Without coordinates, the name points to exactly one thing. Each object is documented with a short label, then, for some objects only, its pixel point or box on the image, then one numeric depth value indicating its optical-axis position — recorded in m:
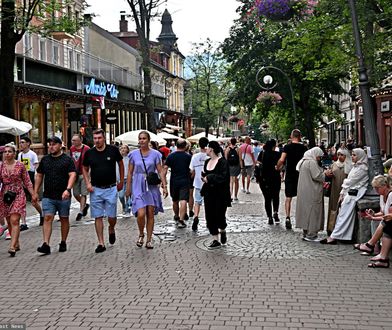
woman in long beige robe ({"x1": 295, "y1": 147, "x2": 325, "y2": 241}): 10.53
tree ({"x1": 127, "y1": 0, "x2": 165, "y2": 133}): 31.05
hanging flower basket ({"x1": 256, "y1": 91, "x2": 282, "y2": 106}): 29.30
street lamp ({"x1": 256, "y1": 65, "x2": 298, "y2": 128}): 29.30
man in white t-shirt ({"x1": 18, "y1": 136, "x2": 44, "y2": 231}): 13.81
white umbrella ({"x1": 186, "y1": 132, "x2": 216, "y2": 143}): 46.06
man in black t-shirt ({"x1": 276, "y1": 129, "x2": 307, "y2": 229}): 12.05
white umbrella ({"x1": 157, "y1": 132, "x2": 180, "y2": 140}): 38.24
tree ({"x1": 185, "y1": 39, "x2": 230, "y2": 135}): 62.34
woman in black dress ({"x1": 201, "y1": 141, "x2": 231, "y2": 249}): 10.15
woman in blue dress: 10.02
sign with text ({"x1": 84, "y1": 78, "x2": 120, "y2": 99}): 32.33
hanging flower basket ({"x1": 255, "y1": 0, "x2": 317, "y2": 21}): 14.96
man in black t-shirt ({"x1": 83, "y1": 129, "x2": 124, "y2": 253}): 9.83
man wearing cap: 9.57
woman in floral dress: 9.84
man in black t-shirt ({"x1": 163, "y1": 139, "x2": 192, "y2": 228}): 12.30
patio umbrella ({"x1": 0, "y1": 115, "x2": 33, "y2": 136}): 15.91
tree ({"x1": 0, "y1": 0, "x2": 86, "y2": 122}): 17.50
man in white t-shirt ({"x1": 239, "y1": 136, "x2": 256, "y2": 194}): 21.25
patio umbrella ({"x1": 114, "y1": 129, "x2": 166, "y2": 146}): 25.23
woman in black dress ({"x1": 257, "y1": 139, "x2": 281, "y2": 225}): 12.73
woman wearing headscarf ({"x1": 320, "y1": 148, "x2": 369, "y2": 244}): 10.01
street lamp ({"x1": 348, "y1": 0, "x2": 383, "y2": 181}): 10.02
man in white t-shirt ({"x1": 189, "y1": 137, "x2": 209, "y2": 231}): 12.61
